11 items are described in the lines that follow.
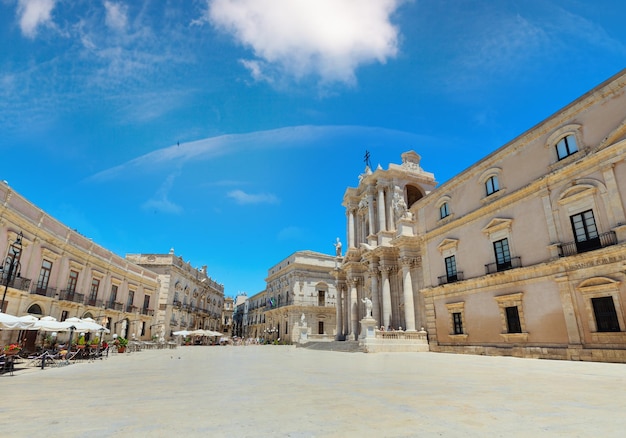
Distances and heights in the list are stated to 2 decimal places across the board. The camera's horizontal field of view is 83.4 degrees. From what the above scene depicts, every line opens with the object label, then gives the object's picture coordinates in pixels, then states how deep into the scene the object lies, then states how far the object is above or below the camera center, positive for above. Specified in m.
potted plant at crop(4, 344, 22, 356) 10.21 -0.57
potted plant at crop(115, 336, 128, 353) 22.52 -0.87
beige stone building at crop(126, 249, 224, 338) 39.75 +4.57
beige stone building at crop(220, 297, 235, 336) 76.94 +3.46
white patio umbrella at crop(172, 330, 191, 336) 34.52 -0.24
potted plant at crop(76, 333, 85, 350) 16.20 -0.54
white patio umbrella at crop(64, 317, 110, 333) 14.62 +0.21
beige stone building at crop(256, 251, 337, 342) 45.03 +4.24
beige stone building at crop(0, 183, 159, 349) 18.23 +3.59
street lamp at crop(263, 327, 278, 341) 48.41 -0.02
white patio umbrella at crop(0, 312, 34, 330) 11.51 +0.24
